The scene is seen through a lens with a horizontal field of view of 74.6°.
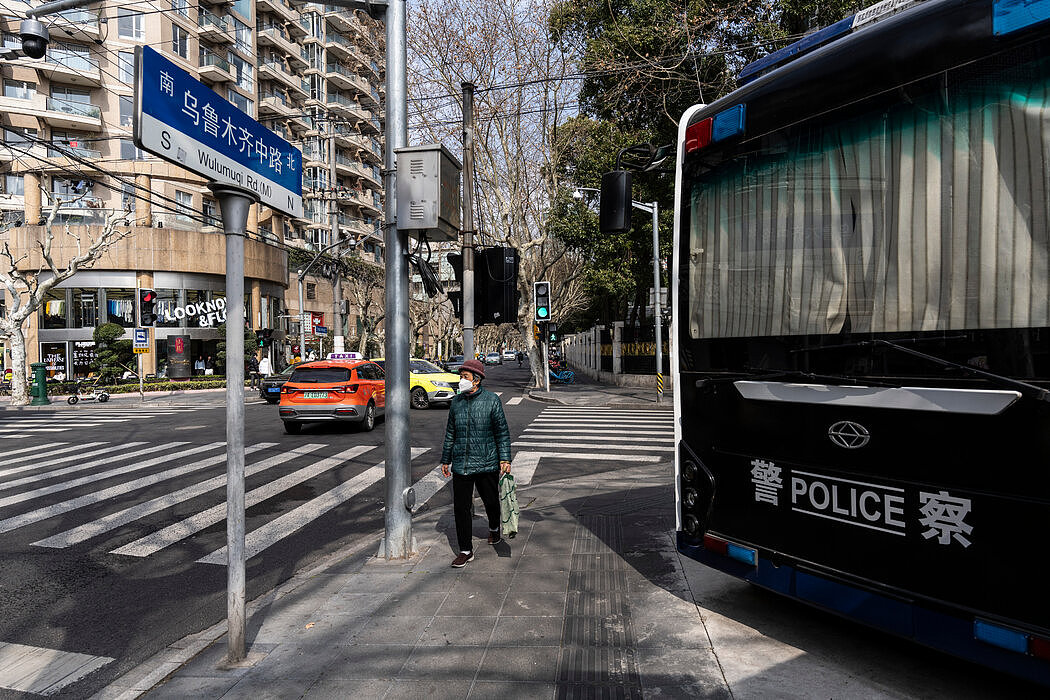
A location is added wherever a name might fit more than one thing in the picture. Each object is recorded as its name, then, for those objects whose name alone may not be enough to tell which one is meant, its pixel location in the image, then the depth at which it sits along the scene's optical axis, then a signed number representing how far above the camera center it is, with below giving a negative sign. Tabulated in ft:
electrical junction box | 18.78 +4.26
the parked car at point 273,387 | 77.00 -4.74
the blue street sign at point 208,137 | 9.53 +3.40
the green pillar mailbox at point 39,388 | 82.94 -4.96
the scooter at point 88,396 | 82.97 -6.39
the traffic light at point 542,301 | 67.51 +4.09
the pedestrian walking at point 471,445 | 18.98 -2.87
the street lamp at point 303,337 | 113.09 +1.22
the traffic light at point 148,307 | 87.68 +4.97
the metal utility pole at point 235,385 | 12.00 -0.69
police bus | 8.91 +0.17
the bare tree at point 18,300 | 82.17 +5.71
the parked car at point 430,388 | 72.23 -4.72
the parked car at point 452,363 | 97.42 -3.23
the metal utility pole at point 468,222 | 32.27 +6.54
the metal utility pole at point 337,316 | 105.50 +4.28
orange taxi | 48.21 -3.65
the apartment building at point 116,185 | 119.14 +28.82
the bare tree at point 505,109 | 84.28 +29.98
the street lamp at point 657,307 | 71.61 +3.49
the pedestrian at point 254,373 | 111.22 -4.54
